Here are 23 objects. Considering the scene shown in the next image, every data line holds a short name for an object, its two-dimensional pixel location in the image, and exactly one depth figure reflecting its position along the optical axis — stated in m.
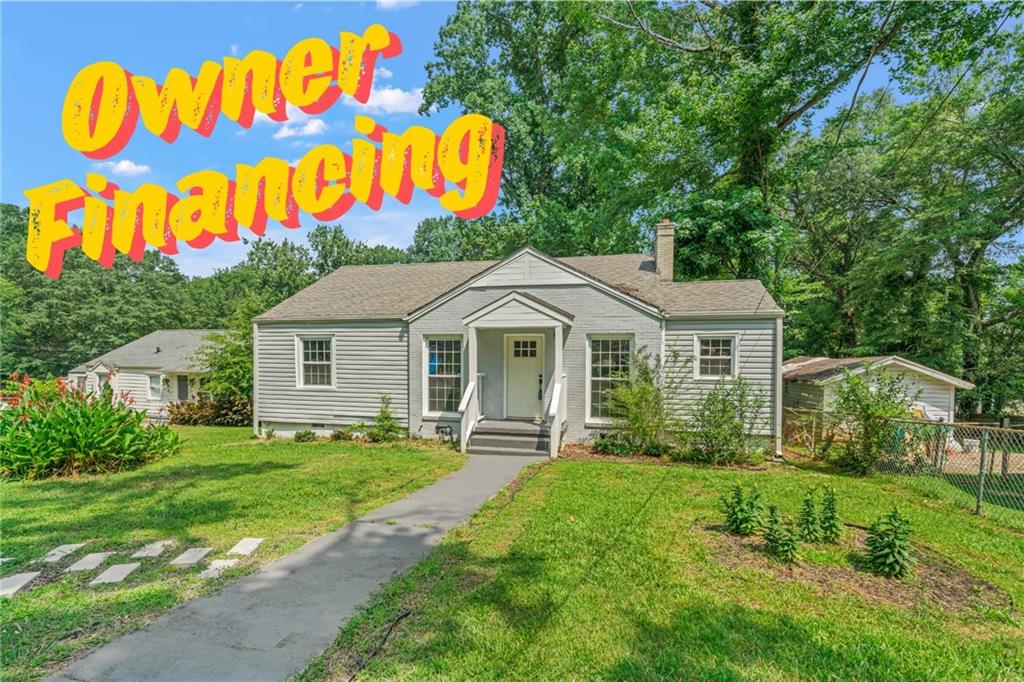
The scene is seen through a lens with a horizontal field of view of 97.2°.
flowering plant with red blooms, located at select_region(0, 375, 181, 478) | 8.47
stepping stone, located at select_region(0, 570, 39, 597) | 4.13
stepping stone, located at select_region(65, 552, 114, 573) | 4.61
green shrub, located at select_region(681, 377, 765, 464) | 9.68
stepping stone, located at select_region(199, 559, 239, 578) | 4.41
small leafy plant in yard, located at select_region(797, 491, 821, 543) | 5.24
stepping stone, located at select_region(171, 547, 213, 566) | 4.68
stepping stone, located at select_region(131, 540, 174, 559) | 4.90
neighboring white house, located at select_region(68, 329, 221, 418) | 22.36
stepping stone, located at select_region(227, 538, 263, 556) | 4.95
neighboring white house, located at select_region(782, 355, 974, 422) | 12.52
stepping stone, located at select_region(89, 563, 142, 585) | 4.34
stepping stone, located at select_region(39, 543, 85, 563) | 4.86
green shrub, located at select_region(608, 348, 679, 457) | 10.19
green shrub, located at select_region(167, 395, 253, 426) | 16.80
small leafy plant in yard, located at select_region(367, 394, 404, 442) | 11.97
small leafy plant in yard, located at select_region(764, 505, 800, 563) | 4.72
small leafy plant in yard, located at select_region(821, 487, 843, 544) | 5.20
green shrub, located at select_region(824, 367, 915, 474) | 8.79
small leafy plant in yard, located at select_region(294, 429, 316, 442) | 12.64
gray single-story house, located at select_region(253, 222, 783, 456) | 10.60
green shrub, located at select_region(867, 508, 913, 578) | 4.39
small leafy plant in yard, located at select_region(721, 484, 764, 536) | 5.41
